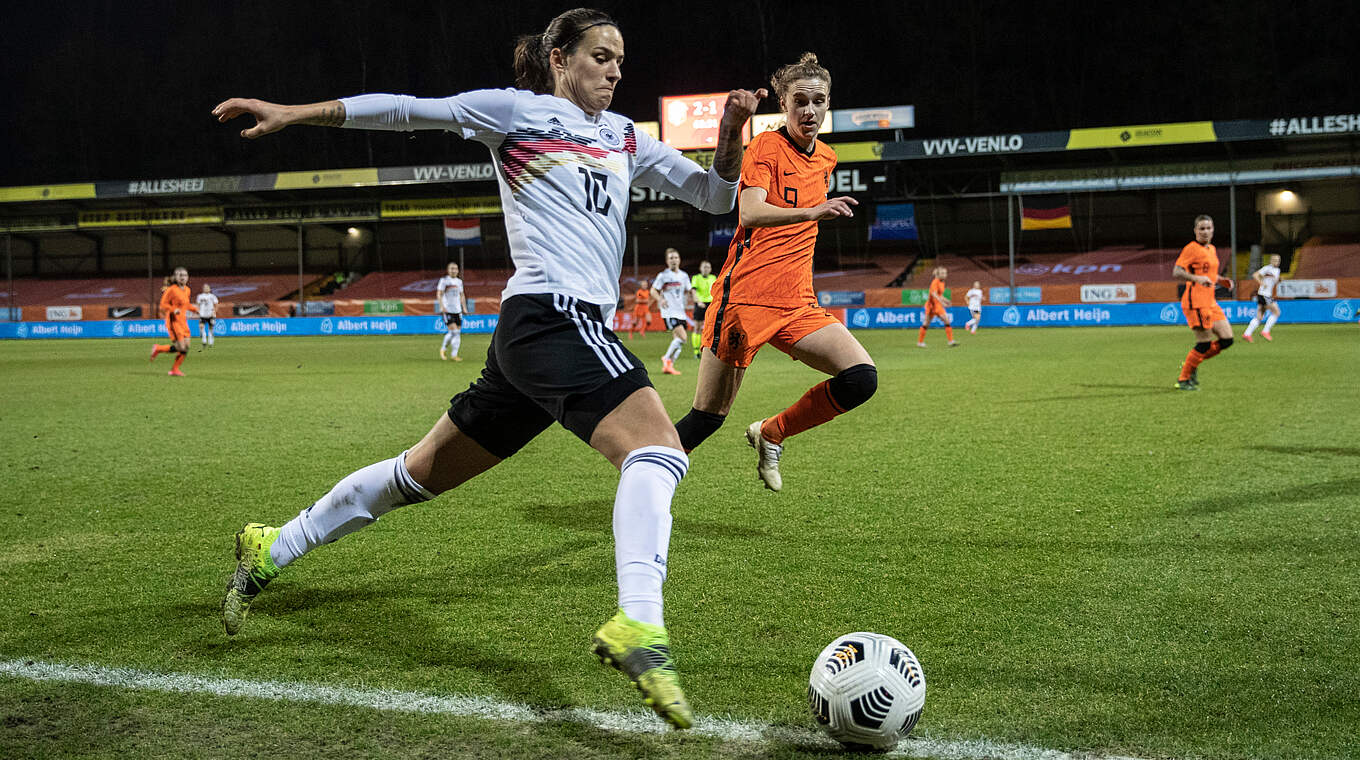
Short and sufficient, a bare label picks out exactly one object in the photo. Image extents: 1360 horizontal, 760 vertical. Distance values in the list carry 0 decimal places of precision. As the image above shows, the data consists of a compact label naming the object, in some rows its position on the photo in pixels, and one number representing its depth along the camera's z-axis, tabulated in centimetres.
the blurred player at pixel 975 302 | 3083
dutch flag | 4588
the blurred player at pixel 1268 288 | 2423
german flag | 4134
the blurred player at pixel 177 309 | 1884
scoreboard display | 3712
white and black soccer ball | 265
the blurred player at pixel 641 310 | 3229
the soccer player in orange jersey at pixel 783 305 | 572
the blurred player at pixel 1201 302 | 1280
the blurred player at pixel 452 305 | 2241
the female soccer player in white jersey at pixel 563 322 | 281
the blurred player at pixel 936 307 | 2378
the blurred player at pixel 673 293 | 1883
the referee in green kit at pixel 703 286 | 2134
